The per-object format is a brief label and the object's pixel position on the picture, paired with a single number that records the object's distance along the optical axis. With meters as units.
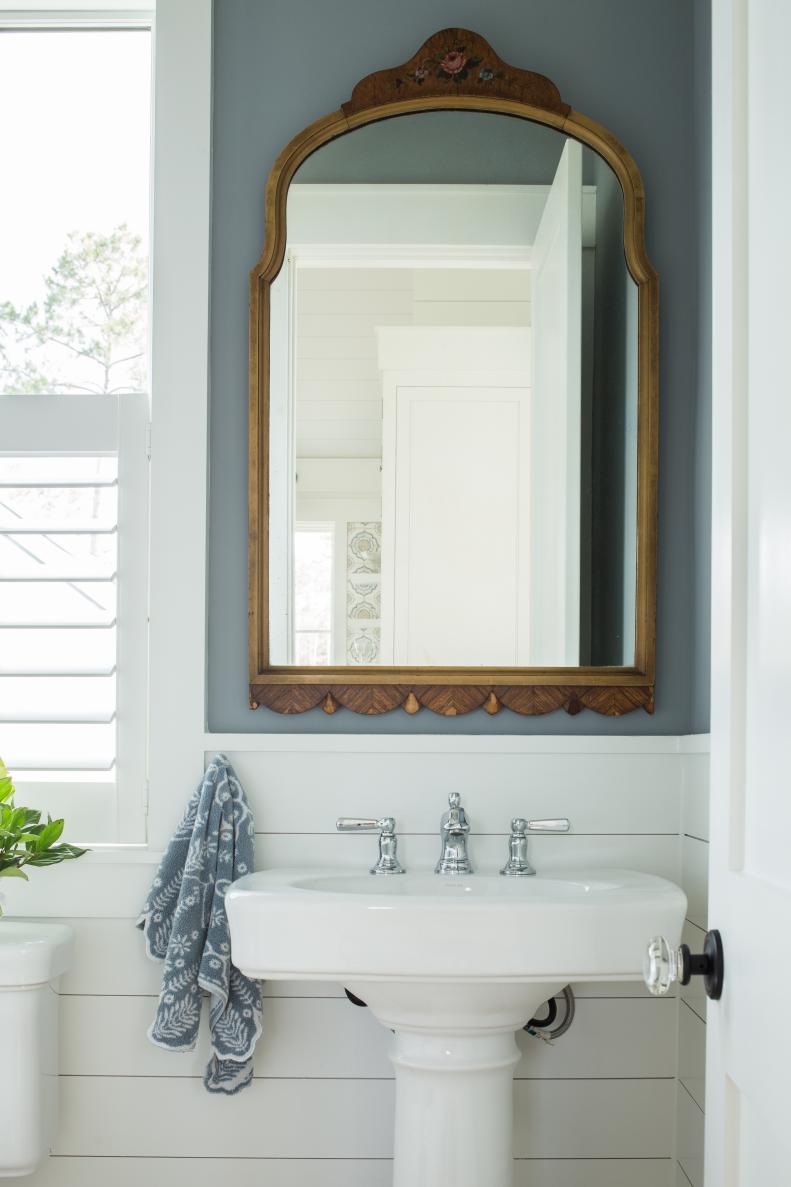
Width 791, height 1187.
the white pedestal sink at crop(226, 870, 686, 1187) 1.50
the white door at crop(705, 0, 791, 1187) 0.81
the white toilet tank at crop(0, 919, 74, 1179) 1.78
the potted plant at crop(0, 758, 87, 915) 1.81
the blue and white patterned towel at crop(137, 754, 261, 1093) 1.84
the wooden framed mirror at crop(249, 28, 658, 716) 1.97
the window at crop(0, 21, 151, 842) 2.02
